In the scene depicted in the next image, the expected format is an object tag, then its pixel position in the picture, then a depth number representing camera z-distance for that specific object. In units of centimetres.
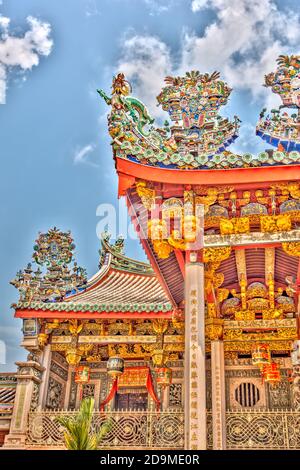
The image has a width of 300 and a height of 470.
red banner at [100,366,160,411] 1505
